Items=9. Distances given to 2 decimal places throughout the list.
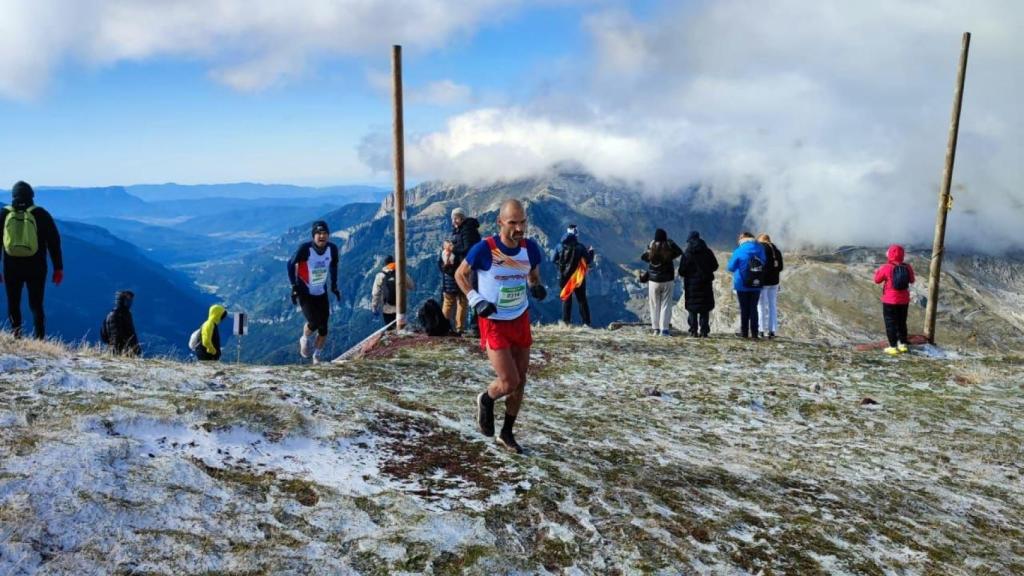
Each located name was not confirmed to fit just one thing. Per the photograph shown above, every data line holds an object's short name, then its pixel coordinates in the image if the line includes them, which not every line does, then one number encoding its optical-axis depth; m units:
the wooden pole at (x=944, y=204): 21.75
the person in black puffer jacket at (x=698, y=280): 21.91
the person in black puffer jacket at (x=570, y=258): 23.06
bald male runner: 8.49
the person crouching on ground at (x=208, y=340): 16.17
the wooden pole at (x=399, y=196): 18.55
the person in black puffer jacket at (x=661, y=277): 21.66
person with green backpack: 13.31
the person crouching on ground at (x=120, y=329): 15.04
